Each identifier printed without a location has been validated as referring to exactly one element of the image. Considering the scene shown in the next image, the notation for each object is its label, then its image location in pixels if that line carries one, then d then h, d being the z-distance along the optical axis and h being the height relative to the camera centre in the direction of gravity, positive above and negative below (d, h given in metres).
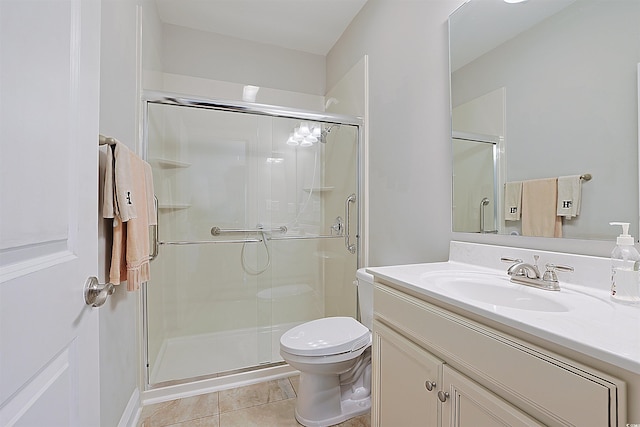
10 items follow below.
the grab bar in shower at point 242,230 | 2.24 -0.12
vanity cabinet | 0.53 -0.37
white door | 0.43 +0.00
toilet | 1.42 -0.74
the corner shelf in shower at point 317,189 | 2.43 +0.22
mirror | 0.85 +0.40
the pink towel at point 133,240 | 1.15 -0.11
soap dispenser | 0.74 -0.14
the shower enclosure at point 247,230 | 2.08 -0.12
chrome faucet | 0.92 -0.19
